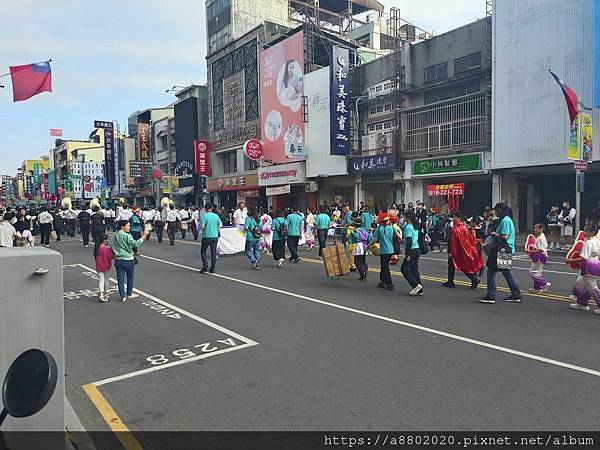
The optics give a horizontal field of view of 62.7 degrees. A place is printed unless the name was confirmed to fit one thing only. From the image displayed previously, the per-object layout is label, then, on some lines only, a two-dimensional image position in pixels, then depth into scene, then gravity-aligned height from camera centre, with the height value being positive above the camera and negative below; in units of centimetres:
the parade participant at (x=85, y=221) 2034 -56
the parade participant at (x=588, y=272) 769 -116
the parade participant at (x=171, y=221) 2084 -65
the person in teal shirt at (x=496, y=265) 855 -110
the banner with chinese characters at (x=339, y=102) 2780 +576
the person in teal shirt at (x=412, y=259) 940 -110
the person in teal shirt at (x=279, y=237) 1430 -98
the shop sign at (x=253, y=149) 3403 +384
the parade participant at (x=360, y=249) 1137 -107
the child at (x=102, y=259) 932 -99
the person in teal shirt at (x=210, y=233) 1241 -71
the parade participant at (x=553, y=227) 1845 -107
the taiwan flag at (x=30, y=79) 1605 +427
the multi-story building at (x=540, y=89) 1897 +446
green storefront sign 2220 +170
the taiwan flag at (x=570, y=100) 1738 +348
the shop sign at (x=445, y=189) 2304 +55
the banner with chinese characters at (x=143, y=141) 5494 +730
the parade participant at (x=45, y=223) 1977 -60
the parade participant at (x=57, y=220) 2307 -60
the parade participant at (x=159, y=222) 2195 -71
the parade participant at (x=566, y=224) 1783 -95
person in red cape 1011 -110
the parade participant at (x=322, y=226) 1698 -80
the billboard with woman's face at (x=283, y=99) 3177 +711
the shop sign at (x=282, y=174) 3225 +200
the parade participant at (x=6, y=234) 1223 -63
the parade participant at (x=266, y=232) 1626 -96
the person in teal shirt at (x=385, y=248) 1014 -96
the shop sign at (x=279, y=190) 3288 +93
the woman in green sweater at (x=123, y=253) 921 -88
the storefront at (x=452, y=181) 2248 +98
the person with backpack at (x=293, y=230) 1411 -77
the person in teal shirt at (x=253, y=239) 1339 -96
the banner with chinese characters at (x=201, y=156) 4284 +428
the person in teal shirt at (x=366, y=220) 1698 -62
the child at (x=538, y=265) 944 -127
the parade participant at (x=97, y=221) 1672 -50
